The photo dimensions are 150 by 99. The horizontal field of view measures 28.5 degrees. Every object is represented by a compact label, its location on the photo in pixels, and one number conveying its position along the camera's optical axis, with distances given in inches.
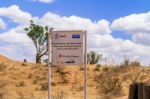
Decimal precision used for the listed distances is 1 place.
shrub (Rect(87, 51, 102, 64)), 1015.3
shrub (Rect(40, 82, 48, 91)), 686.9
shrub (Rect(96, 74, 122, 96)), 627.6
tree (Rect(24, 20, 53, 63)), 959.9
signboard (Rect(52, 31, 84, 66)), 345.7
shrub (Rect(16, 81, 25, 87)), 738.8
